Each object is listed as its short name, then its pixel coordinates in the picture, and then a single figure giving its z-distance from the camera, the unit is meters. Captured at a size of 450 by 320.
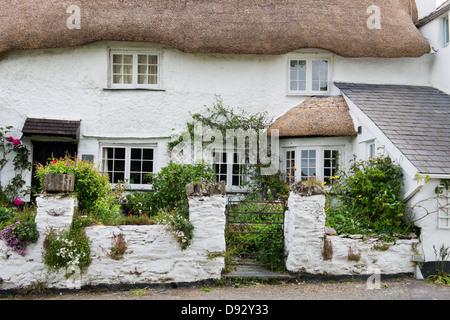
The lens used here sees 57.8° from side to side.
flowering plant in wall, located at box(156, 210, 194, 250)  5.99
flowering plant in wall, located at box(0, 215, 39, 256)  5.72
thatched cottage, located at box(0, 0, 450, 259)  9.70
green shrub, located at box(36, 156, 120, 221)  6.34
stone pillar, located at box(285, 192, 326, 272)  6.34
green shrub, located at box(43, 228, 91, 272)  5.80
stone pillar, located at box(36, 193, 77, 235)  5.92
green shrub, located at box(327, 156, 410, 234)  6.90
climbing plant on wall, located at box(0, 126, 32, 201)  9.79
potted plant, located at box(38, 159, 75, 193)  5.91
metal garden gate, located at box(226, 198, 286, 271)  6.68
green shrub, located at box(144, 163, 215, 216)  8.60
